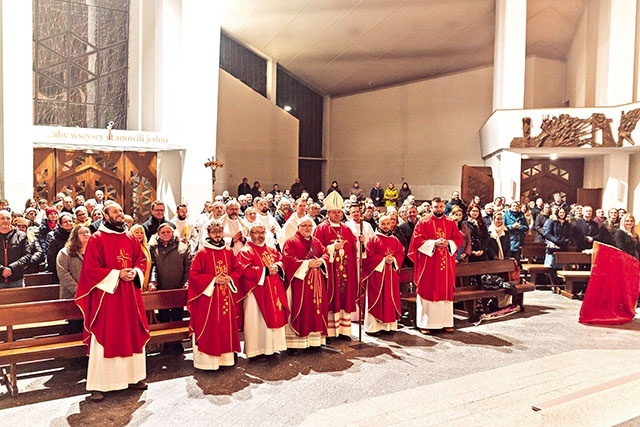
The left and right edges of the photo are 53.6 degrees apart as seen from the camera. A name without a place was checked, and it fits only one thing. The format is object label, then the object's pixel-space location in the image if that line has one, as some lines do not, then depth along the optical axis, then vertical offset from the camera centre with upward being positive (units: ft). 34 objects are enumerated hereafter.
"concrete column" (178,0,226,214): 50.01 +7.37
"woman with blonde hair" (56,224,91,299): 21.02 -2.56
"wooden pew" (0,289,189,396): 18.74 -4.90
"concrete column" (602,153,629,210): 55.62 +1.58
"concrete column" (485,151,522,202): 55.57 +1.71
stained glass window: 48.47 +9.69
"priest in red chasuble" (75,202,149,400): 18.72 -3.71
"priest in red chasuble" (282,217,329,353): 23.82 -3.91
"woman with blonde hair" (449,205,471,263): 31.86 -2.60
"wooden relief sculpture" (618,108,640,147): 51.01 +5.91
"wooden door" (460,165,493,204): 57.98 +0.82
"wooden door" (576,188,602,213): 57.72 -0.08
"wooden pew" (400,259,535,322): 29.43 -4.62
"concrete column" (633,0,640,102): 54.24 +12.00
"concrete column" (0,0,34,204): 41.98 +5.59
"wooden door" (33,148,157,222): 46.80 +0.75
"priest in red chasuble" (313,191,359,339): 25.57 -3.11
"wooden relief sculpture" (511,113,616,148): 53.21 +5.47
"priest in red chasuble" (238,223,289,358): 22.35 -3.96
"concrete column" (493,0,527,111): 56.75 +12.64
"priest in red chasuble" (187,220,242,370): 20.95 -3.93
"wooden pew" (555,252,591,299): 35.69 -4.42
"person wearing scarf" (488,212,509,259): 32.71 -2.28
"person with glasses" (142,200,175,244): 27.25 -1.45
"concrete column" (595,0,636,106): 54.13 +12.47
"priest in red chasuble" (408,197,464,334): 27.32 -3.28
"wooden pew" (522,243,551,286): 38.73 -4.39
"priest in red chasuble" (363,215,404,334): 26.71 -3.73
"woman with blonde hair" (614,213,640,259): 30.14 -1.97
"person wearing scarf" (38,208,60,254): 29.07 -1.99
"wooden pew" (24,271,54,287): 24.89 -3.76
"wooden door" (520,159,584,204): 64.34 +1.76
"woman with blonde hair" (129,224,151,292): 23.43 -2.23
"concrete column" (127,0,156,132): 50.60 +9.72
